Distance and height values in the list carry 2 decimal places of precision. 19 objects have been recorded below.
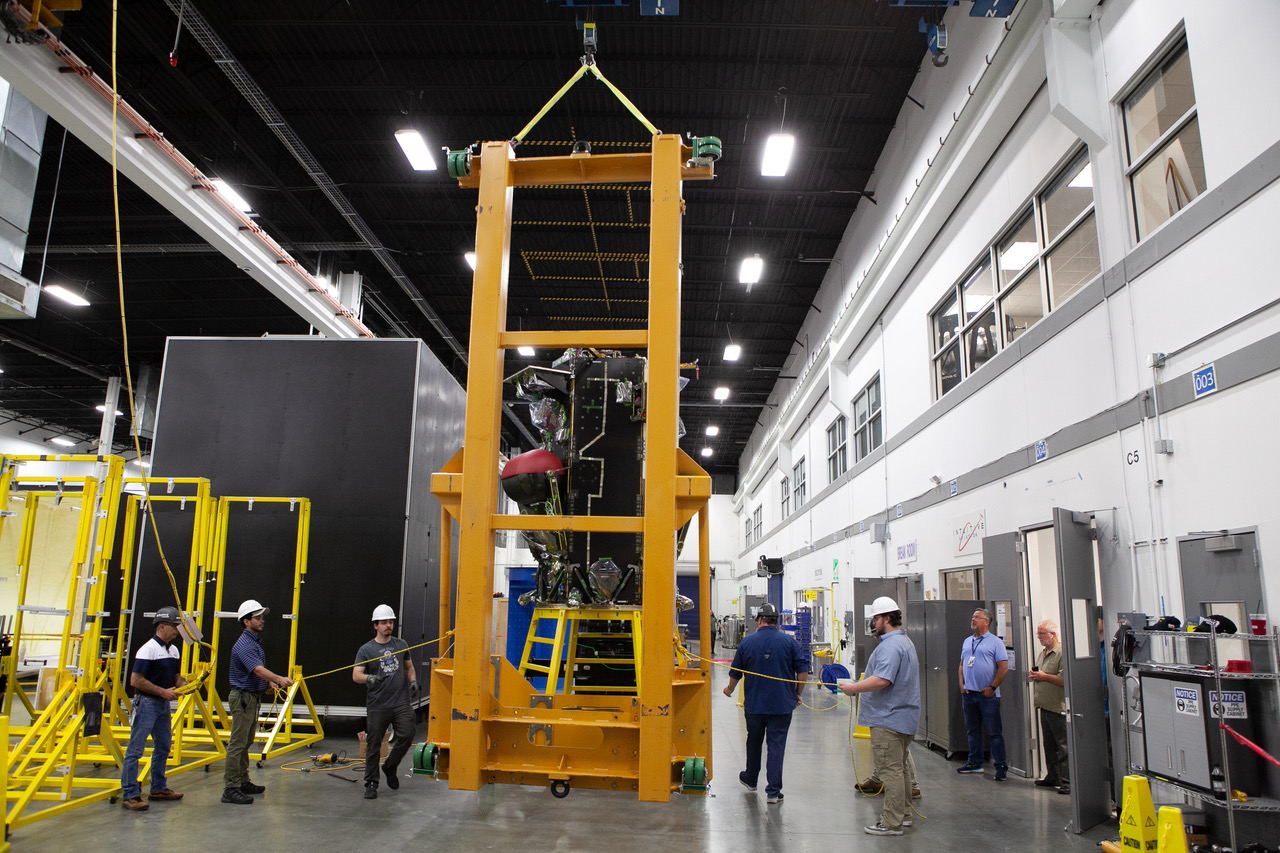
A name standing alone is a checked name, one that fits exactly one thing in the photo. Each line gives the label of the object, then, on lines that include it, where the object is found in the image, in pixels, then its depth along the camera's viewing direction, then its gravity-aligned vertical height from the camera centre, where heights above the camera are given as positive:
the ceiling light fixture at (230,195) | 10.69 +5.20
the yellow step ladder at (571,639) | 6.34 -0.48
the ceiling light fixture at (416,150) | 11.52 +6.16
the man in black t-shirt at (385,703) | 6.98 -1.05
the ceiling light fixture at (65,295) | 16.83 +5.79
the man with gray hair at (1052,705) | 7.49 -1.05
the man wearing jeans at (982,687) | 8.18 -0.98
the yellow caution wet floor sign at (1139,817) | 4.62 -1.28
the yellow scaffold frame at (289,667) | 8.62 -0.96
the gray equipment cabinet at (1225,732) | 4.79 -0.84
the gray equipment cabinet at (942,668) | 9.16 -0.91
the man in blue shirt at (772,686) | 7.05 -0.87
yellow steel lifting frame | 4.26 +0.03
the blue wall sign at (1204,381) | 5.42 +1.40
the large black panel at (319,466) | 9.58 +1.35
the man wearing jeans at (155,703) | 6.38 -1.02
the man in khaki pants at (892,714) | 6.16 -0.96
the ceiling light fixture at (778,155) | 11.52 +6.17
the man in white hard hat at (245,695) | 6.64 -0.99
